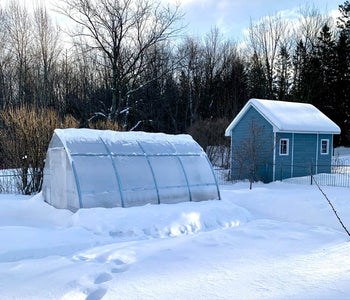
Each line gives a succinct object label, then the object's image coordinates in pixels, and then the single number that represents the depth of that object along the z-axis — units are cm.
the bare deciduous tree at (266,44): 3917
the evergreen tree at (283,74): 3825
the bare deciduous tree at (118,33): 2323
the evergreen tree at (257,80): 3781
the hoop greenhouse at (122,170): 813
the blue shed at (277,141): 1744
